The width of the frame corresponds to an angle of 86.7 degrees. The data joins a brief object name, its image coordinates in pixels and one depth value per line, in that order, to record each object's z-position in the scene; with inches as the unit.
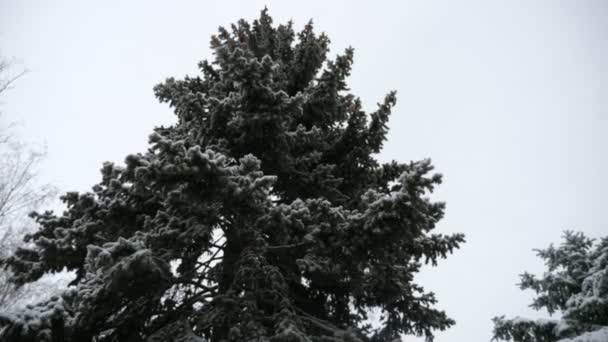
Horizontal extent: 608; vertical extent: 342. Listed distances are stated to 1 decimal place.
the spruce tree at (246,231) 128.0
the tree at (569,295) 288.5
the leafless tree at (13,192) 501.0
